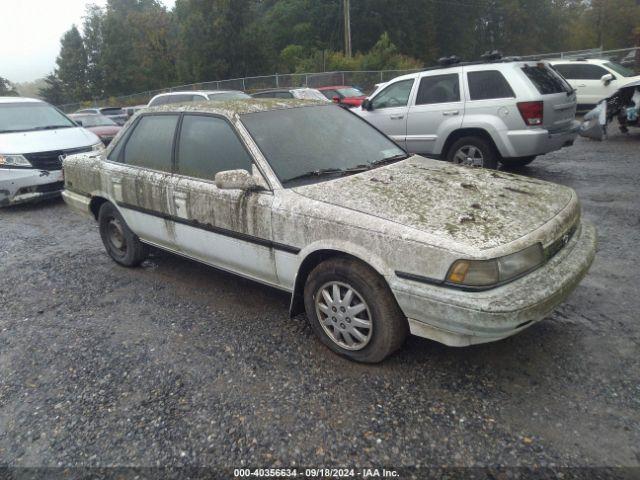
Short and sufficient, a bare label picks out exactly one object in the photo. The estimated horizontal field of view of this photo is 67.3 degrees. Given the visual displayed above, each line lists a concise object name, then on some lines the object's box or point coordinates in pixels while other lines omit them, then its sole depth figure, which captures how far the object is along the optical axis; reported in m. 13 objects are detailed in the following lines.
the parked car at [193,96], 11.91
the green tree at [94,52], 48.66
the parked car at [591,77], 13.16
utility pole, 29.13
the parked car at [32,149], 7.32
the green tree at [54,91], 54.54
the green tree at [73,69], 49.84
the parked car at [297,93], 14.23
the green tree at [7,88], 64.79
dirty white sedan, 2.58
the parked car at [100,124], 14.16
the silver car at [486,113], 6.62
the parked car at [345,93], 16.33
